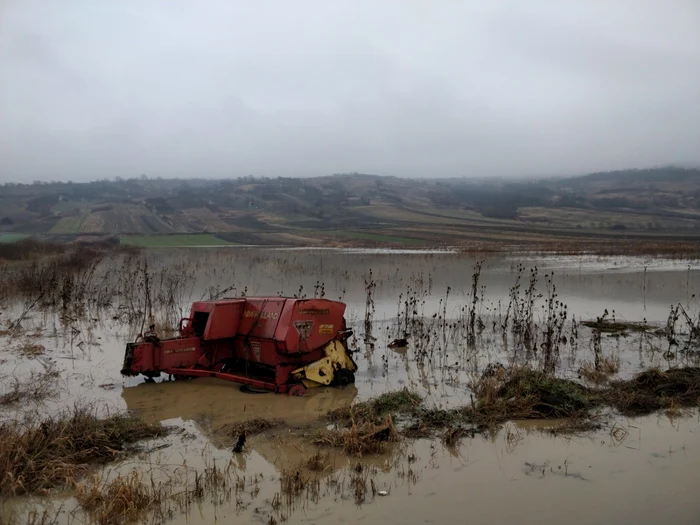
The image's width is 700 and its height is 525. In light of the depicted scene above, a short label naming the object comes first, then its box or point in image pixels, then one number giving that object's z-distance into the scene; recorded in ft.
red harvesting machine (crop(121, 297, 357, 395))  26.84
